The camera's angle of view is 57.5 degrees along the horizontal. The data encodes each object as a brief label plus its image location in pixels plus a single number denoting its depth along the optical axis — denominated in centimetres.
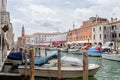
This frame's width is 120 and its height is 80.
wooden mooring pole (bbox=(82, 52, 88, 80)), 450
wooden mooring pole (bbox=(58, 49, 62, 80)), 632
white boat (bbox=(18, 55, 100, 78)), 656
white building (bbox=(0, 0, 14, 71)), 645
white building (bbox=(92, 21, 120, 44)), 2555
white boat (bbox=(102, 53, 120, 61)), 1327
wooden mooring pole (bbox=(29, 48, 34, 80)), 487
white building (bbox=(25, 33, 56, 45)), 5918
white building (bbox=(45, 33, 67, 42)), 4180
